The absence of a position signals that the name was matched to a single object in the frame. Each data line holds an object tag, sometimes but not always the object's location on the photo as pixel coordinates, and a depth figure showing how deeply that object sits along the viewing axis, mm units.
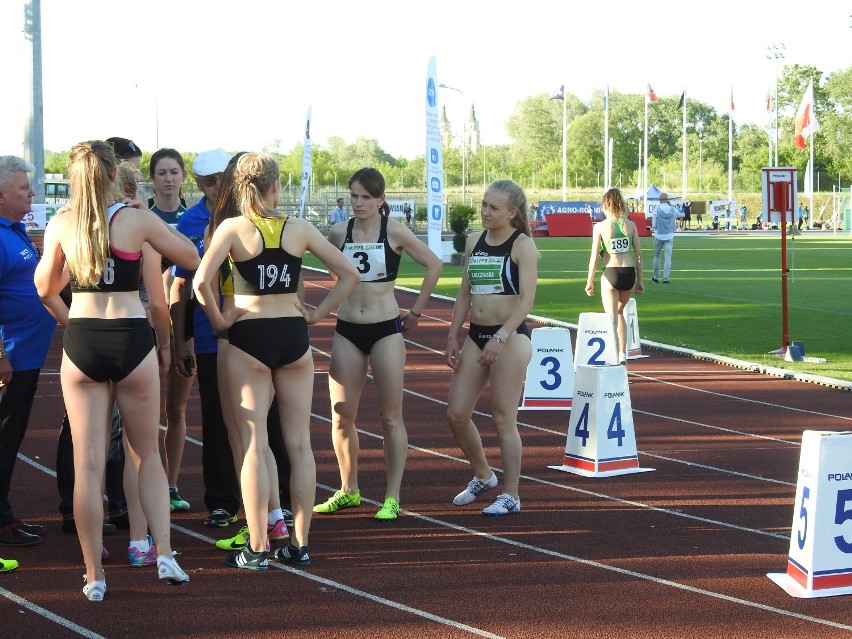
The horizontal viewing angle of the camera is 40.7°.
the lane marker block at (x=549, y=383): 11500
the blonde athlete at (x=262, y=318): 5785
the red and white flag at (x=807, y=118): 50500
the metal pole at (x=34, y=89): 21816
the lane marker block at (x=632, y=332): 15250
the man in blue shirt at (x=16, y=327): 6422
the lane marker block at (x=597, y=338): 12820
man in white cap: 6879
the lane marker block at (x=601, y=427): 8562
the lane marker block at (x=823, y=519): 5594
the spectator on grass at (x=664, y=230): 27375
